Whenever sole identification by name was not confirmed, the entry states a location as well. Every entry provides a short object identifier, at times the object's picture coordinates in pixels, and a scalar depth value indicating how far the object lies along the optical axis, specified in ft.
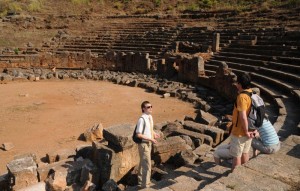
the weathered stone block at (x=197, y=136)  27.58
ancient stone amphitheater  18.45
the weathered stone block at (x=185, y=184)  15.38
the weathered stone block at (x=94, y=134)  32.73
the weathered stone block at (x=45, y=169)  22.11
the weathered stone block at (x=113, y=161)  21.04
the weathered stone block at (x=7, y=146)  30.55
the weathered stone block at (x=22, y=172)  20.86
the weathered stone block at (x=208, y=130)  28.76
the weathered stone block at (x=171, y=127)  30.05
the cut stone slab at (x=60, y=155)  26.26
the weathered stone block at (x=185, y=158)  22.24
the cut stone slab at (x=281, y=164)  14.90
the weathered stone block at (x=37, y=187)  20.11
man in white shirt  18.67
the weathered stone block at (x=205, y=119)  33.62
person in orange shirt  15.65
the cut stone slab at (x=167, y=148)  23.85
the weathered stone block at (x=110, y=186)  19.60
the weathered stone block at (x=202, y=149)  24.14
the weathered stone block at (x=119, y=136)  21.02
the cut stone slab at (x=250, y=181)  13.80
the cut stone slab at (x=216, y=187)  13.63
